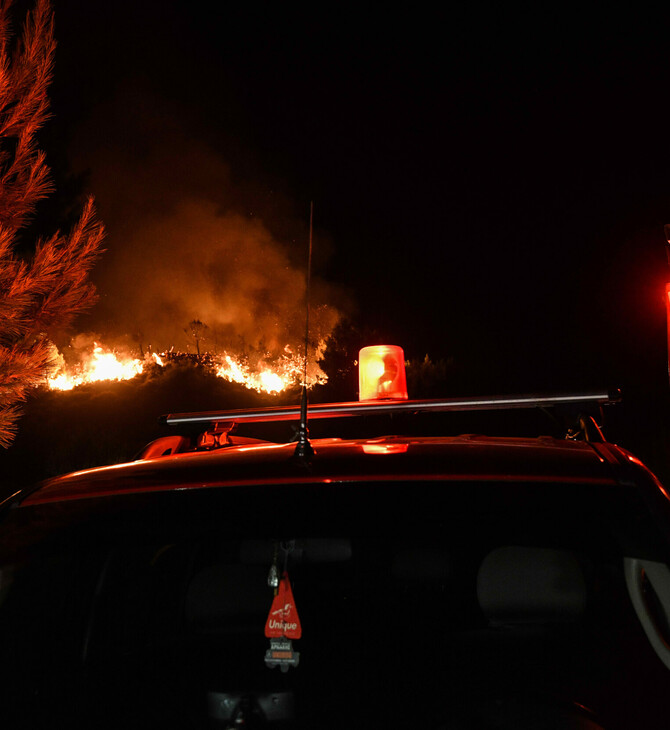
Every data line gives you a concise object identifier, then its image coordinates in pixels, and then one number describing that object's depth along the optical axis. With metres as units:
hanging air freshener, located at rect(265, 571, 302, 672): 1.82
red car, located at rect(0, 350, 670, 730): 1.54
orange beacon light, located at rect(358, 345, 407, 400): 5.01
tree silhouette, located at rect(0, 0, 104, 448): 7.31
